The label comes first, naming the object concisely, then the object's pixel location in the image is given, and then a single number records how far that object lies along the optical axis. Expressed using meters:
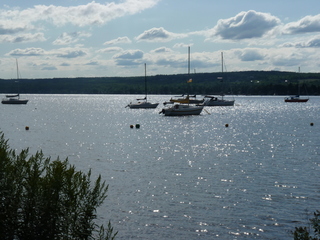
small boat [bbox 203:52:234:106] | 158.75
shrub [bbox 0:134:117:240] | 13.73
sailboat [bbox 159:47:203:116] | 105.12
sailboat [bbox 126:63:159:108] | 145.88
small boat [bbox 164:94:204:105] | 165.00
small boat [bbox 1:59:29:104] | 183.62
